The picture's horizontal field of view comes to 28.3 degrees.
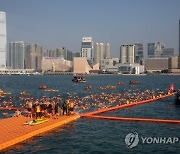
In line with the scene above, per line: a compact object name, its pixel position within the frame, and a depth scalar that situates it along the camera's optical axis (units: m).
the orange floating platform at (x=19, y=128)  29.97
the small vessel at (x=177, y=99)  65.56
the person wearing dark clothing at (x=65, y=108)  43.64
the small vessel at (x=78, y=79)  178.76
